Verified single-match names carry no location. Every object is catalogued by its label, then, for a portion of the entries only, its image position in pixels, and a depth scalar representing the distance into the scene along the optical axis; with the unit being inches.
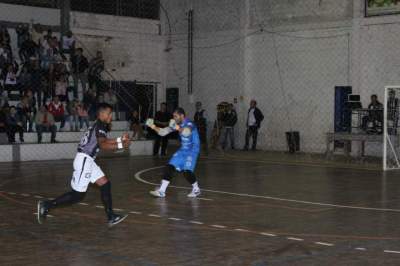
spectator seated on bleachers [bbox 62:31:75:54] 1272.1
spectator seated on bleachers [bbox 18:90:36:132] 1075.3
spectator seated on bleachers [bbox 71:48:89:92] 1222.9
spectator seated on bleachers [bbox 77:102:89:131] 1131.3
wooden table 970.1
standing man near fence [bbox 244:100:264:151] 1259.8
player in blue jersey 594.9
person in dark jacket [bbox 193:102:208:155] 1293.1
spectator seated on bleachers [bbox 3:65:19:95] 1133.1
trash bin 1236.8
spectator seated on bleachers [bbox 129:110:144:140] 1185.2
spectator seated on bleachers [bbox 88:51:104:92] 1274.6
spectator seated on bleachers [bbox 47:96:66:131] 1107.9
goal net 917.8
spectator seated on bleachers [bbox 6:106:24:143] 1029.8
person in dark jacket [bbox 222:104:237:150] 1252.5
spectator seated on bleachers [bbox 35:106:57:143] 1050.0
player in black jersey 438.3
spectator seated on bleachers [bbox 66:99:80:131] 1130.0
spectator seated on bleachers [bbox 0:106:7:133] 1019.9
